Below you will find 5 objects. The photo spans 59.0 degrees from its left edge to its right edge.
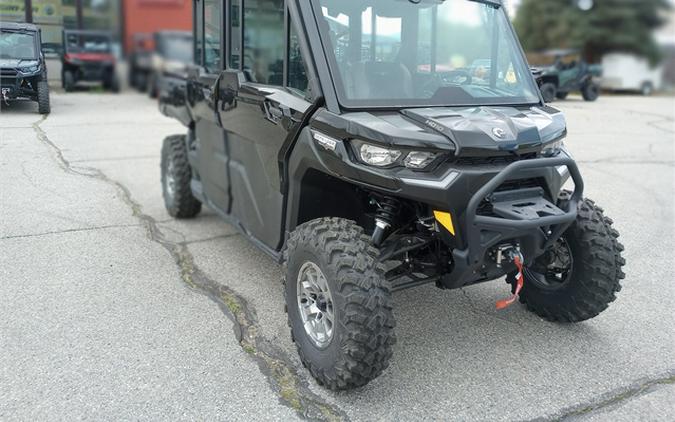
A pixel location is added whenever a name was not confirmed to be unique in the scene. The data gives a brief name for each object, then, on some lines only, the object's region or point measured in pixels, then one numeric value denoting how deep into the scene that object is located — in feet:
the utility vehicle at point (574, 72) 46.73
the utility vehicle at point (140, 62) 22.20
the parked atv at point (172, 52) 44.55
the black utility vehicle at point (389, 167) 9.82
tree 79.05
